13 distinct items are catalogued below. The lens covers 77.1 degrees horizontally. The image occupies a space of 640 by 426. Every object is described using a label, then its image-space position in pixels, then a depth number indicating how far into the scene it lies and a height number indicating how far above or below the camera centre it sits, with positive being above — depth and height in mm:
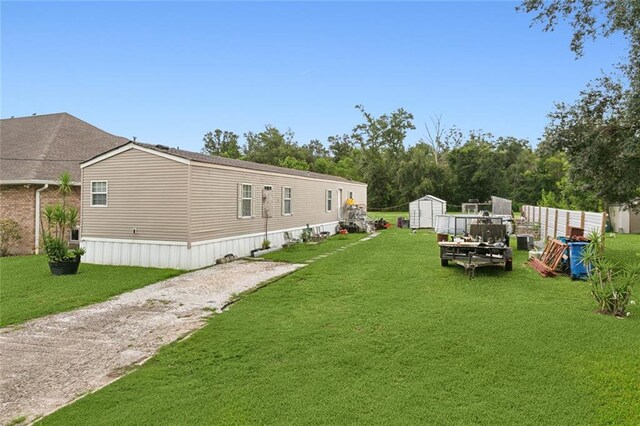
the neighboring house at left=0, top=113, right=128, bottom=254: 14422 +2019
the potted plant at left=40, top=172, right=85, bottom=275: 9812 -1203
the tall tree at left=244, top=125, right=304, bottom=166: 52594 +8909
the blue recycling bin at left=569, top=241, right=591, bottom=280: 9023 -1126
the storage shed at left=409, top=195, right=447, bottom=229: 23453 +26
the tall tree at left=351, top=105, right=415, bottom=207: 47750 +8360
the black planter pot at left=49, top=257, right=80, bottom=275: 9867 -1453
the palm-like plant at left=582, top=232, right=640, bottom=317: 6125 -1208
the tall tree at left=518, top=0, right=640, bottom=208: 9344 +2647
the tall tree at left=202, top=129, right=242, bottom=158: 65256 +11432
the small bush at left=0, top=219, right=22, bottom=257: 13992 -924
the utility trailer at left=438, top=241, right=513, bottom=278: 9541 -1058
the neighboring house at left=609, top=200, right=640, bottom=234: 21258 -476
